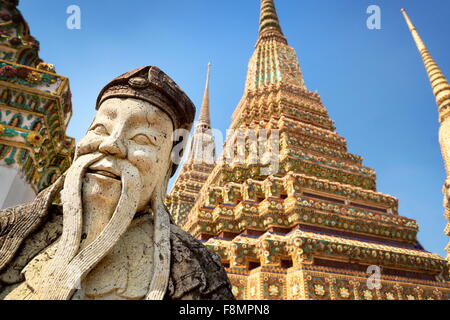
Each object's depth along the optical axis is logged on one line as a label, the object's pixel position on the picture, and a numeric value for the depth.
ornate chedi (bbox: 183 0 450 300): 5.33
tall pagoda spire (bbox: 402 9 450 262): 8.88
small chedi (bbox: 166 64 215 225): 13.86
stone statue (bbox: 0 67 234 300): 1.34
